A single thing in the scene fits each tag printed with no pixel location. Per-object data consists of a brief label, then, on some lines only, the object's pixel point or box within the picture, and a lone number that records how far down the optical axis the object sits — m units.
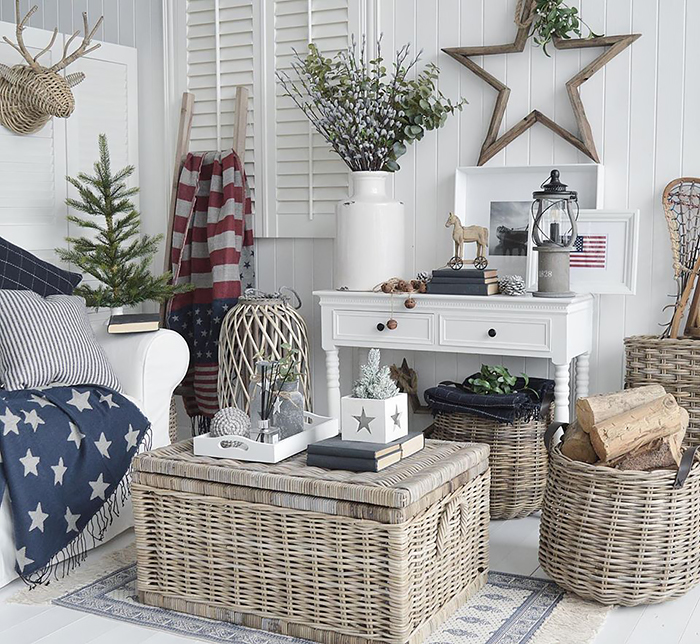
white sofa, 3.18
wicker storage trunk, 2.20
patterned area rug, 2.32
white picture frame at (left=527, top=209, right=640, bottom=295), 3.31
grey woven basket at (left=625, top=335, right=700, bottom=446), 3.11
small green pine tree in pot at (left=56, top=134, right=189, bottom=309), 3.72
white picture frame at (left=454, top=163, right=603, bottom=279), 3.44
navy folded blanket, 3.15
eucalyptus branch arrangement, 3.53
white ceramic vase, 3.54
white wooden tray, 2.38
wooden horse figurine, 3.44
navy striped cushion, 2.88
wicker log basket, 2.44
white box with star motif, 2.34
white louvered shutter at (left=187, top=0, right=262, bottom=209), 4.05
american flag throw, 3.91
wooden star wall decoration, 3.37
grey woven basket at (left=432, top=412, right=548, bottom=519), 3.21
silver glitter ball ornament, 2.45
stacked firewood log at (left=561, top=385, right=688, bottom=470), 2.51
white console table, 3.15
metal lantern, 3.21
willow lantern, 3.64
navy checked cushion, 3.28
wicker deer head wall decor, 3.49
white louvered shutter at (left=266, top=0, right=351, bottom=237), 3.88
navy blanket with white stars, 2.61
